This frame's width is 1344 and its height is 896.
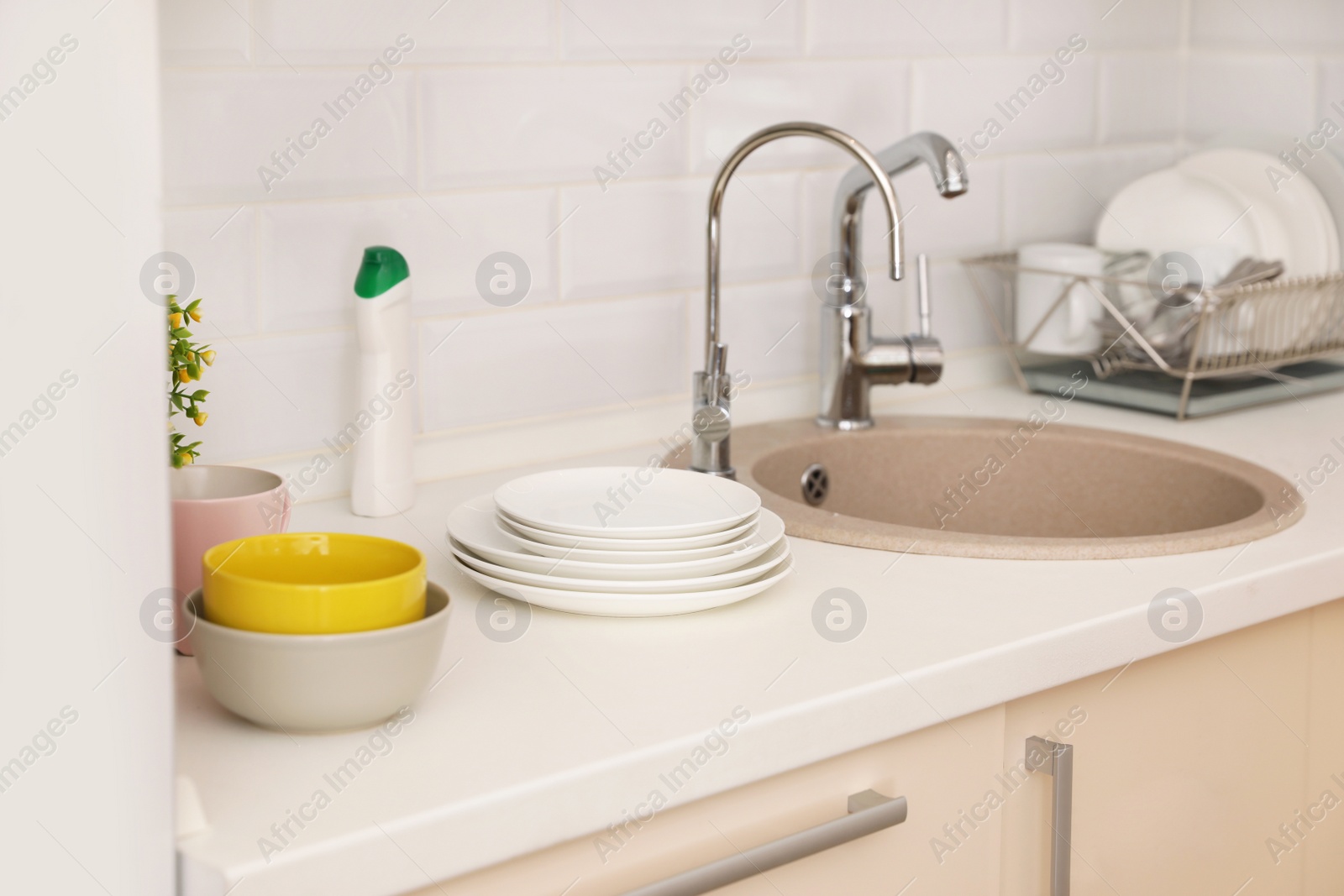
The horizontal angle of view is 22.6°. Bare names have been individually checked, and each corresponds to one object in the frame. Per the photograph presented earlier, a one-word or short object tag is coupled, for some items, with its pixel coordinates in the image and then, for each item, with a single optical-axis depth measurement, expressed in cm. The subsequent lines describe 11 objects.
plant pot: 237
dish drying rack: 306
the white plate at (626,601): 246
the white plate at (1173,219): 317
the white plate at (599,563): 247
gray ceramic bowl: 224
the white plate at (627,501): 251
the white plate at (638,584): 247
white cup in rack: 317
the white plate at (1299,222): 317
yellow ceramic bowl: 224
